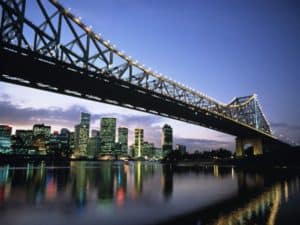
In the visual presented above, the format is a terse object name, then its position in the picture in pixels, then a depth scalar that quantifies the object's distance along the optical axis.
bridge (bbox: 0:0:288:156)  23.94
